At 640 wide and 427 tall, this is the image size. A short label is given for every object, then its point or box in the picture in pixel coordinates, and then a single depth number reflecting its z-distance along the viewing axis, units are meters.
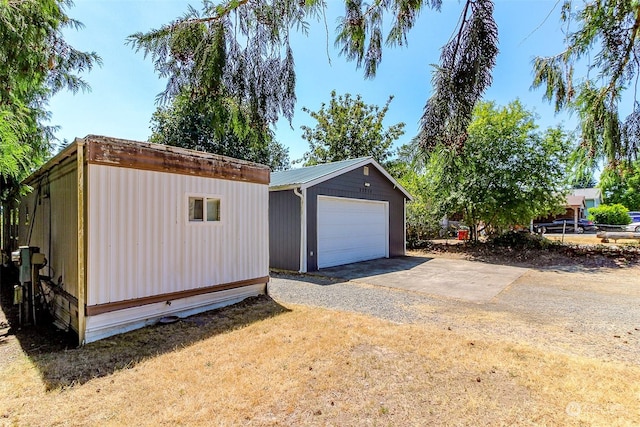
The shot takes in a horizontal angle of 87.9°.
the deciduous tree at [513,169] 11.98
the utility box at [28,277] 4.72
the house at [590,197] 34.88
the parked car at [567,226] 24.45
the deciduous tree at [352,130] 22.45
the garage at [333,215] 8.97
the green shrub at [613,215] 24.86
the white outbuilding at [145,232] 3.95
